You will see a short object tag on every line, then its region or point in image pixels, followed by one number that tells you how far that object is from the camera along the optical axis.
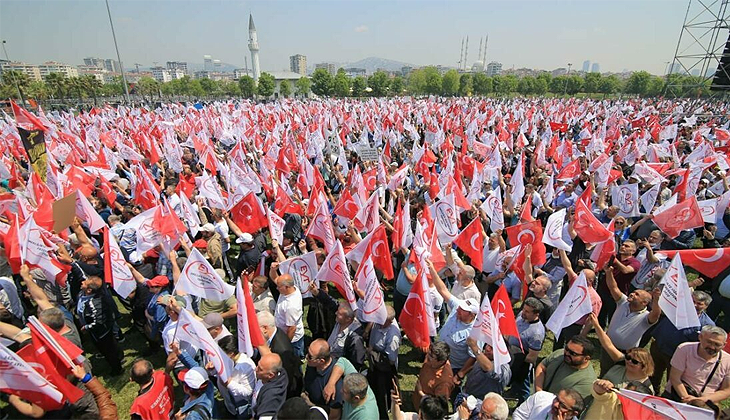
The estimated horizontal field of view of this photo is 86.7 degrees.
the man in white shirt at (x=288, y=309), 4.63
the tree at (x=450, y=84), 86.19
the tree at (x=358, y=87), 81.19
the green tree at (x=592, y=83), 75.31
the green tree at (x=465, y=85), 84.80
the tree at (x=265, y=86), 77.12
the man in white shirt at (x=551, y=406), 2.93
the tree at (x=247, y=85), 79.81
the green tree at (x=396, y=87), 86.29
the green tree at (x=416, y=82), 96.83
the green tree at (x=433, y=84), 85.12
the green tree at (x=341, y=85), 76.81
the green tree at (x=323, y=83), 77.31
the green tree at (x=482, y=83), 80.56
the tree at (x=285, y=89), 82.72
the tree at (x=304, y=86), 90.19
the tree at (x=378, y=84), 80.88
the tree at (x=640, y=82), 72.94
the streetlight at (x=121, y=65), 32.38
